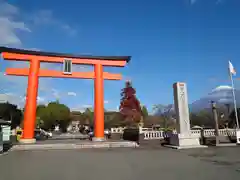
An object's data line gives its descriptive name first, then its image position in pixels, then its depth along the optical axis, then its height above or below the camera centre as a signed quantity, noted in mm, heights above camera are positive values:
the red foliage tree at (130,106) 38625 +3631
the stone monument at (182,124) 13820 +59
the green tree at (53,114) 59281 +3452
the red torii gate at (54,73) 17531 +4555
